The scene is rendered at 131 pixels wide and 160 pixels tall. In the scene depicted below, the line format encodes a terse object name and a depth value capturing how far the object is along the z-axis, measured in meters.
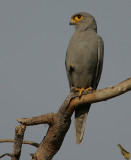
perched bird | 12.49
